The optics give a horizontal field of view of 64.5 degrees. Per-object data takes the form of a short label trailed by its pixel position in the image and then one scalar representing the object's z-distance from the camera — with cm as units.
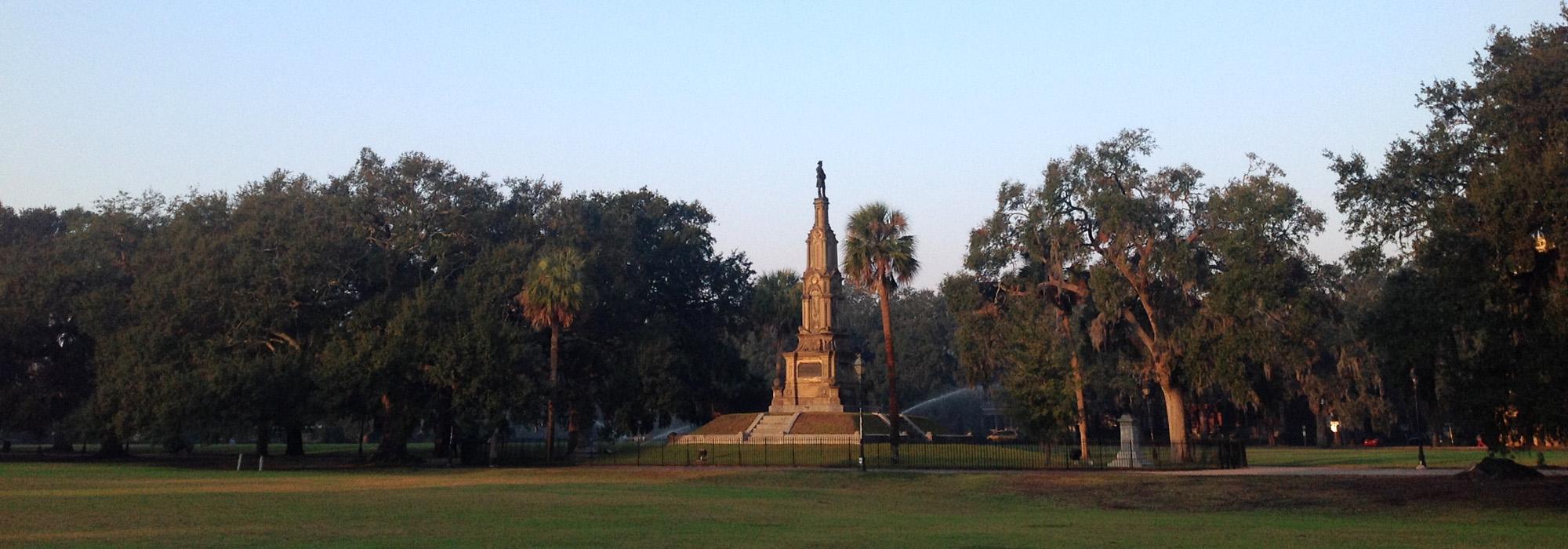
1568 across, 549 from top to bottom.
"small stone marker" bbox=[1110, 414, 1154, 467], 4209
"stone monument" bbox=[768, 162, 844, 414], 6475
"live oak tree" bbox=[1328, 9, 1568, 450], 2541
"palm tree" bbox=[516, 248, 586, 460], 5559
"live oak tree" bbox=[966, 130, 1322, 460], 4572
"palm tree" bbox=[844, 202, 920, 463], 5756
